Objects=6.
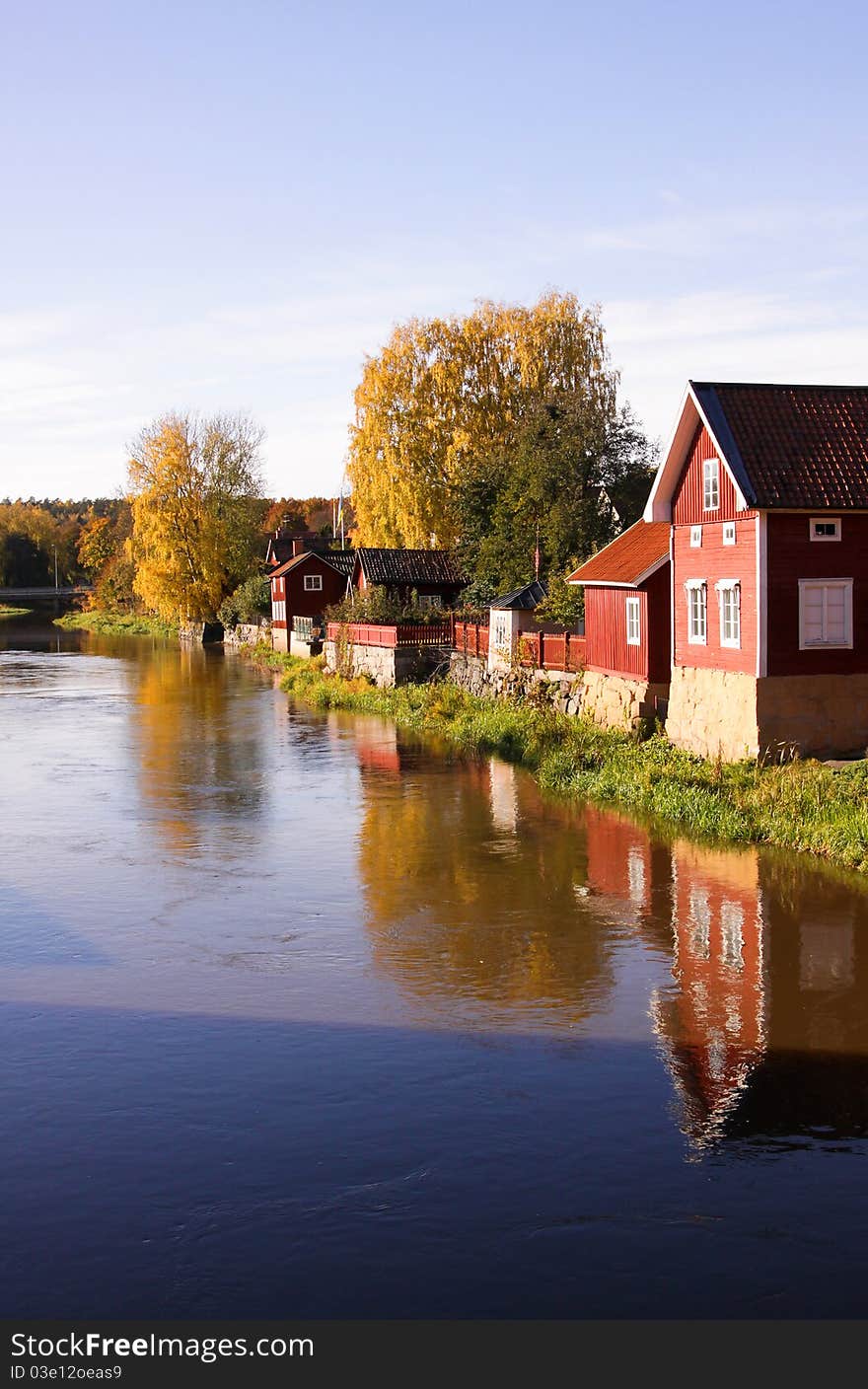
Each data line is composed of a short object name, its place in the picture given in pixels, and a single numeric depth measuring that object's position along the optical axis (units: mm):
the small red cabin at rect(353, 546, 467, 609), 51750
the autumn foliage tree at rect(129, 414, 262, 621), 80062
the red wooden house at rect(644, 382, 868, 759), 23812
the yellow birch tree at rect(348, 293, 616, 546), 59781
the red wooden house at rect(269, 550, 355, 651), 66312
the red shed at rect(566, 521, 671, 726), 29312
